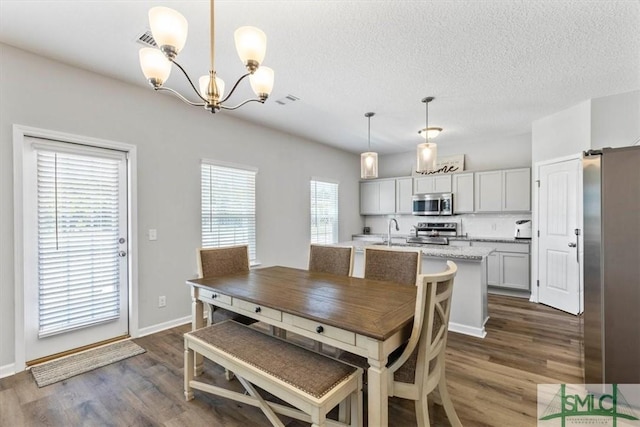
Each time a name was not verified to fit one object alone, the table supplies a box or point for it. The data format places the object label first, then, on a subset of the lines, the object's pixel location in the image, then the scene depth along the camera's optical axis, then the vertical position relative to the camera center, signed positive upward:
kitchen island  3.07 -0.81
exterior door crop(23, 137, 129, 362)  2.51 -0.32
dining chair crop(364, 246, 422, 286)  2.39 -0.45
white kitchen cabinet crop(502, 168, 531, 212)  4.75 +0.35
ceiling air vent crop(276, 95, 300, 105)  3.44 +1.37
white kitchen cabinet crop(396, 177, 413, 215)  6.06 +0.35
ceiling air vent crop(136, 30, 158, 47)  2.22 +1.37
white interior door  3.72 -0.34
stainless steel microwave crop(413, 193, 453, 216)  5.53 +0.15
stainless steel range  5.30 -0.43
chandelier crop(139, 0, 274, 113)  1.41 +0.87
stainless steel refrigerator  1.85 -0.36
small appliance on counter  4.81 -0.30
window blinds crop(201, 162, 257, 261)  3.78 +0.09
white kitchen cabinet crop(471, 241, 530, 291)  4.50 -0.88
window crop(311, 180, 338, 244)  5.48 +0.00
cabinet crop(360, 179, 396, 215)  6.30 +0.33
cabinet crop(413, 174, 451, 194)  5.61 +0.55
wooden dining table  1.35 -0.56
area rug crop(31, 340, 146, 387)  2.34 -1.32
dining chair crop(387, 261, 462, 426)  1.42 -0.71
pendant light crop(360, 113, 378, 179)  3.43 +0.56
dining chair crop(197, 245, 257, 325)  2.54 -0.48
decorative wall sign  5.70 +0.95
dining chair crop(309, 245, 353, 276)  2.75 -0.47
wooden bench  1.39 -0.85
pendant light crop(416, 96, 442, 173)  3.28 +0.62
